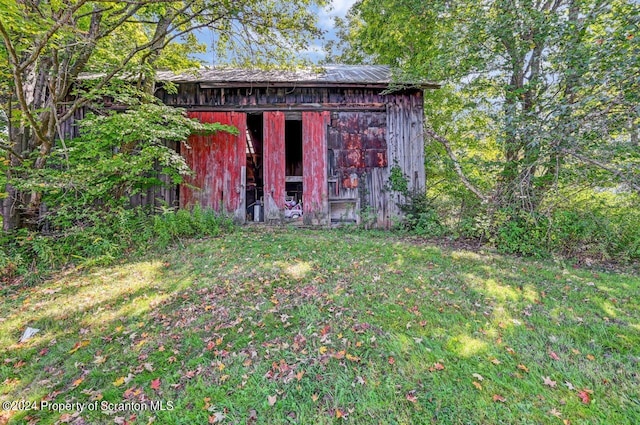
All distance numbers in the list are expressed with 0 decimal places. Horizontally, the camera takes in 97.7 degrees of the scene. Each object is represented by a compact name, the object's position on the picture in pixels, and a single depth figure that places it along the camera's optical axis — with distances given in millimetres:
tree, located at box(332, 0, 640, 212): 4230
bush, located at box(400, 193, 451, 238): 6824
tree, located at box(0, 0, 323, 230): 4887
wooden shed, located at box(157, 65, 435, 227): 7402
